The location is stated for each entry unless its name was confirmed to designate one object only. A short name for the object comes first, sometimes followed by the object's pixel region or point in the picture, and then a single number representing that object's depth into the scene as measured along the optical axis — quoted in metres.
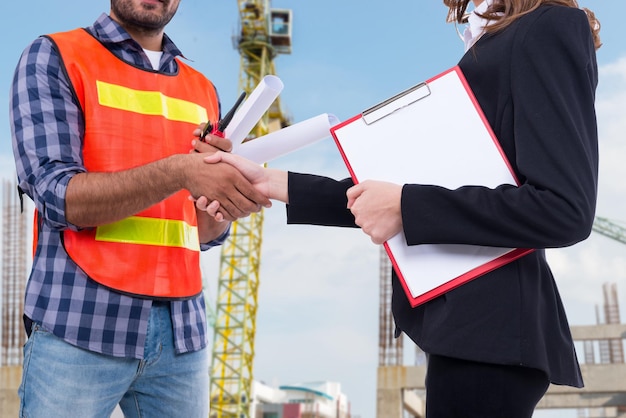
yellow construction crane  23.66
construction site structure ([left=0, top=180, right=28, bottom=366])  17.81
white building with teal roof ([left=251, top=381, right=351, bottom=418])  26.56
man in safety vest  1.51
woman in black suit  1.09
